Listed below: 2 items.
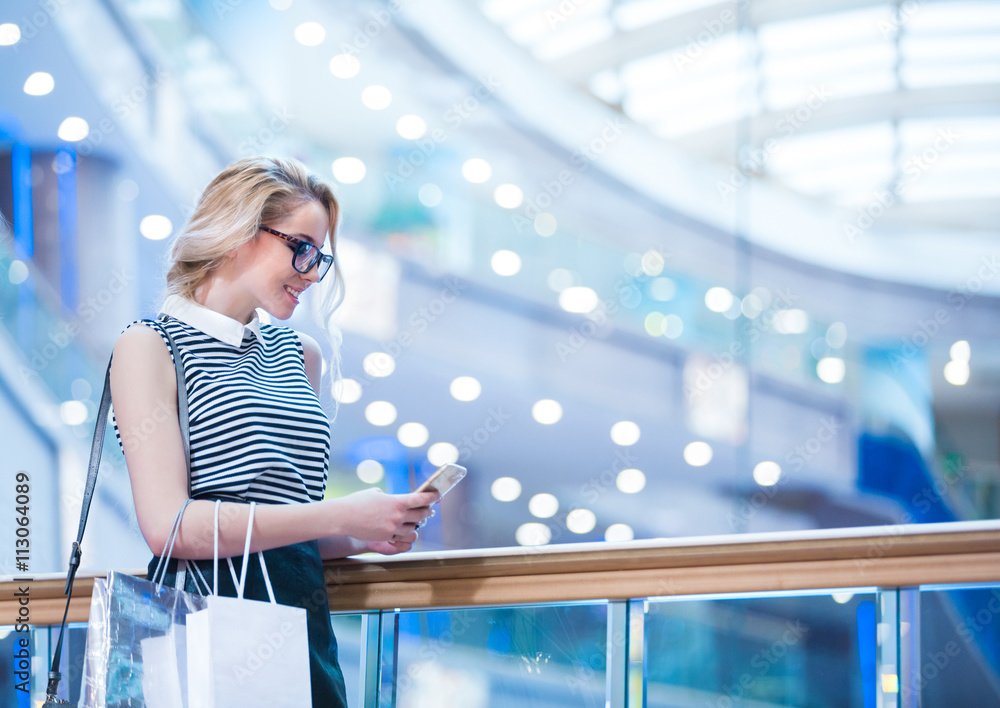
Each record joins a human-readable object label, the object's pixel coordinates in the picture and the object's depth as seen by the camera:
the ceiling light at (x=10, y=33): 5.41
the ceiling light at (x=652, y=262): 11.41
